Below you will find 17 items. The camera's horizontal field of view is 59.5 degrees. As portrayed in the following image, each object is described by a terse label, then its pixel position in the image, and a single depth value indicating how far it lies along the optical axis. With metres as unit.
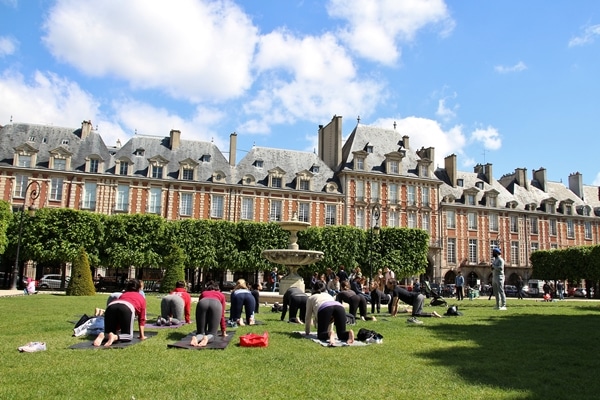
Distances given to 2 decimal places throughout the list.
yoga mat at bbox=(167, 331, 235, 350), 7.85
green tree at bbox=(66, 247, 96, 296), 22.54
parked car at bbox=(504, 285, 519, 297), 41.59
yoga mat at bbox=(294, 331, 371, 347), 8.34
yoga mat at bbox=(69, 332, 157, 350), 7.67
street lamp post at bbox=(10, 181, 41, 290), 23.51
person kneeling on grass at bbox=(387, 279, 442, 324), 13.65
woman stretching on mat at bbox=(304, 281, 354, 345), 8.75
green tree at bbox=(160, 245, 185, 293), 26.23
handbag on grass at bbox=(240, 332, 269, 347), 8.13
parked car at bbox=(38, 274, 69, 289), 33.16
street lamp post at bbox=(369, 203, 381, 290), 23.45
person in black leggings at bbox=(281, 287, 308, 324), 11.80
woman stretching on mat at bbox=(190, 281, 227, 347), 8.44
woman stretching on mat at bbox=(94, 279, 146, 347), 8.05
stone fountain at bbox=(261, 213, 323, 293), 18.56
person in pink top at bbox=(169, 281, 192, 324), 11.29
